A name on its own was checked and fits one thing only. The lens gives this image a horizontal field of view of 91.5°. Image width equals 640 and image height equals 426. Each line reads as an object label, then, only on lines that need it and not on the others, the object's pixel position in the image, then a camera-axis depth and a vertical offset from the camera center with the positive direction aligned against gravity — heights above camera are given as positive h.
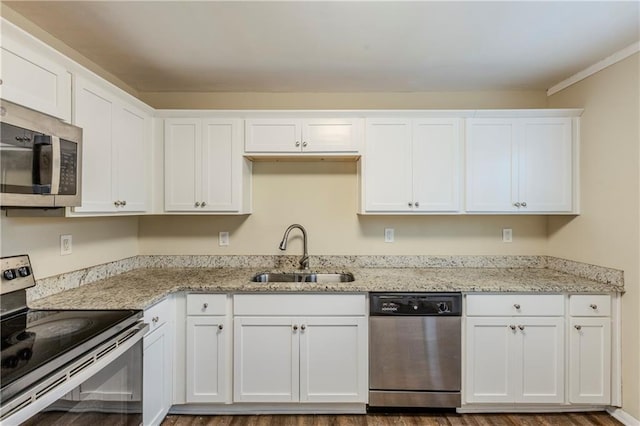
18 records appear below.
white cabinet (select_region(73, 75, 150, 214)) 1.74 +0.42
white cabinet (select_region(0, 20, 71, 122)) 1.29 +0.63
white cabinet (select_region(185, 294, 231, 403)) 2.12 -0.94
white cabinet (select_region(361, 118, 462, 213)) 2.46 +0.43
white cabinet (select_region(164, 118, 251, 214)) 2.46 +0.45
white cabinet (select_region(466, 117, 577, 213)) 2.44 +0.40
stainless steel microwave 1.24 +0.24
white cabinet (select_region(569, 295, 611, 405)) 2.11 -0.90
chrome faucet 2.69 -0.27
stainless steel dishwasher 2.10 -0.88
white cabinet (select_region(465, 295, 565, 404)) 2.12 -0.97
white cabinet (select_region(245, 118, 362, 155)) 2.45 +0.62
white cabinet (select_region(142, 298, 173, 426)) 1.82 -0.93
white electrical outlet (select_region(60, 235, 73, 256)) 1.92 -0.19
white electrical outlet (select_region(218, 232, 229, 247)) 2.79 -0.23
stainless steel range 1.03 -0.56
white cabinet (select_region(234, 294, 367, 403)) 2.12 -0.91
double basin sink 2.66 -0.53
